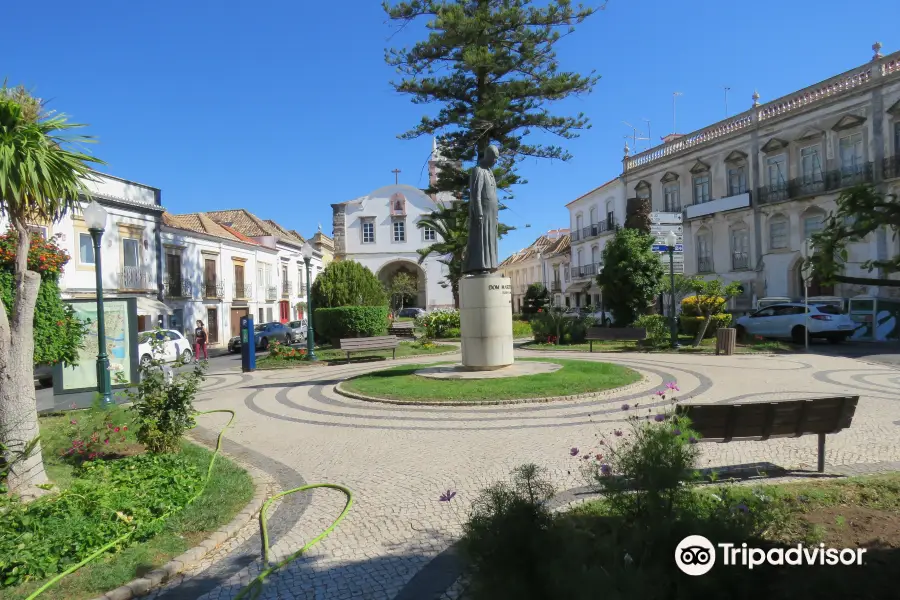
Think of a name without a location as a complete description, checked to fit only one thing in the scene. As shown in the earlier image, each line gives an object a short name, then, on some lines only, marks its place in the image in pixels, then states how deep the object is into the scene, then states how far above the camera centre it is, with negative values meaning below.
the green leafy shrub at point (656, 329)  18.91 -1.15
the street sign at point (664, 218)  21.91 +2.82
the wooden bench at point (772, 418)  5.04 -1.13
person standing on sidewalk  22.80 -1.02
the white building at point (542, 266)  53.16 +3.38
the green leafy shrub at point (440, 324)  27.19 -1.01
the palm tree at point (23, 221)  4.88 +0.90
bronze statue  12.02 +1.65
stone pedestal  11.64 -0.41
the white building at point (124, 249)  22.94 +2.89
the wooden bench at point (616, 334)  18.47 -1.25
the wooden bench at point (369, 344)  17.98 -1.20
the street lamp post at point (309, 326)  19.28 -0.62
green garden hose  3.54 -1.69
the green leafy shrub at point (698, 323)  19.64 -1.10
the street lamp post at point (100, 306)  10.37 +0.18
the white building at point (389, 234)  50.06 +6.10
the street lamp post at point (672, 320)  18.31 -0.85
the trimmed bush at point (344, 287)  25.27 +0.84
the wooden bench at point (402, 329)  27.28 -1.19
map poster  11.38 -0.61
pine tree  20.30 +8.46
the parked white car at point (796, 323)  18.69 -1.16
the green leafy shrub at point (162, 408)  6.58 -1.08
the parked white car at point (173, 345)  18.64 -1.06
